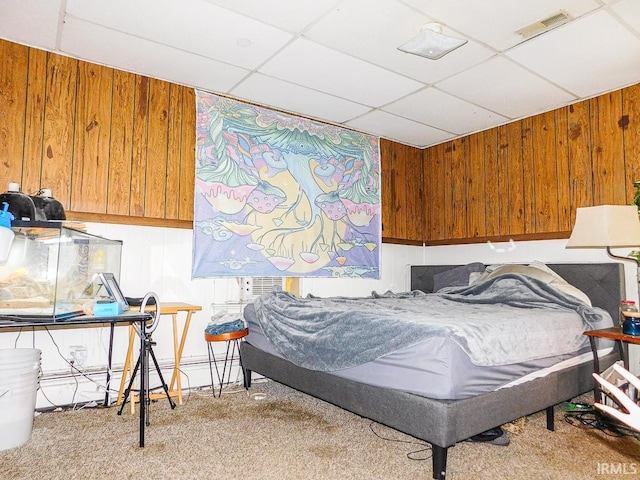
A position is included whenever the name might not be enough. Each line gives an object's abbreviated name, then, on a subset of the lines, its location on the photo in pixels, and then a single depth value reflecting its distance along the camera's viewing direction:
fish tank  2.00
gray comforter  2.04
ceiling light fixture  2.66
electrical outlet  2.94
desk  1.87
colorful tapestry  3.53
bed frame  1.85
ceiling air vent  2.54
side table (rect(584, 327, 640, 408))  2.40
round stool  3.12
